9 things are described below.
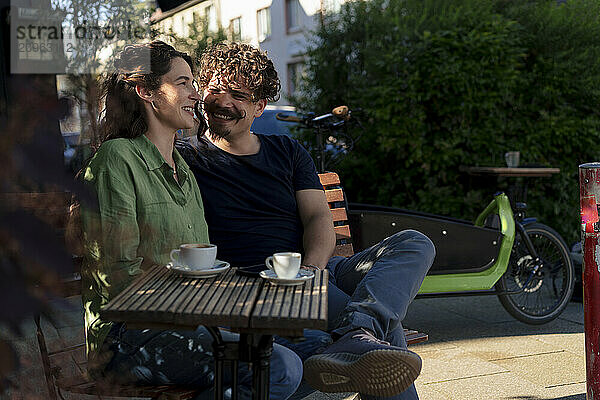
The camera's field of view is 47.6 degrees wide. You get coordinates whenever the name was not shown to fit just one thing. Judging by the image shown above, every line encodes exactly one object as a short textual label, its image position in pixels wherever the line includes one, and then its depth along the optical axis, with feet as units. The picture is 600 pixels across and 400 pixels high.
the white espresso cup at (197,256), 6.31
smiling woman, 6.57
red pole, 8.43
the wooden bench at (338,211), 12.19
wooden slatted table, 5.03
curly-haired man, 8.56
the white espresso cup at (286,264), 6.10
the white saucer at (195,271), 6.27
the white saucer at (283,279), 6.04
